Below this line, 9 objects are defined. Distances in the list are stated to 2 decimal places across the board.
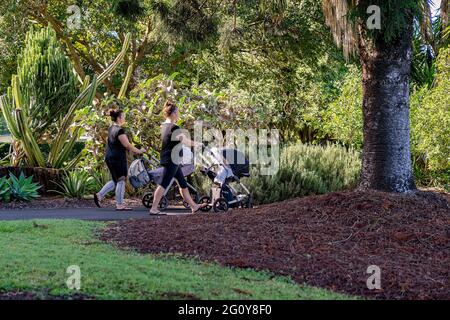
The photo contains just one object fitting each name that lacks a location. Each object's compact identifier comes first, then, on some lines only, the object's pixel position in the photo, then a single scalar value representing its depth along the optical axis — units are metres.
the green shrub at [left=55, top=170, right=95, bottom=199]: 15.35
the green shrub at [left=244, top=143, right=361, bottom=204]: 14.55
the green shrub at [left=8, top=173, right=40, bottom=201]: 14.53
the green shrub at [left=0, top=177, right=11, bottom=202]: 14.41
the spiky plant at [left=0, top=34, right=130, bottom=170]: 16.38
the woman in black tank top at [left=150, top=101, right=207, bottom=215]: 11.42
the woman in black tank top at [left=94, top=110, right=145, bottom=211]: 12.50
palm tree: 9.84
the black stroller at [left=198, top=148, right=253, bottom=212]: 12.19
